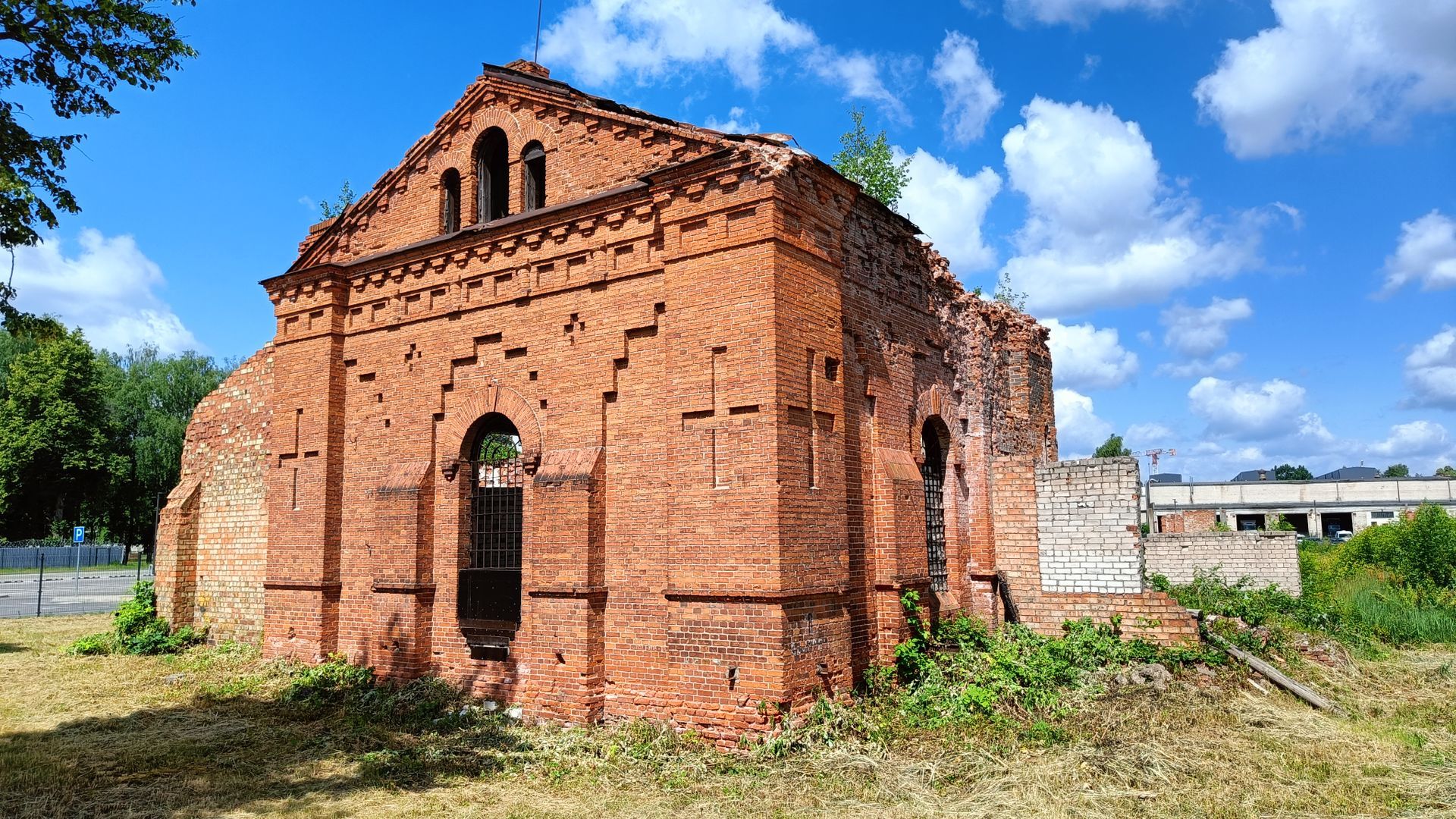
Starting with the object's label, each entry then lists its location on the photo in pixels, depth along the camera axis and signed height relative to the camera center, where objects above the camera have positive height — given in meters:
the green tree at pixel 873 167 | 27.53 +10.51
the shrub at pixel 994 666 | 9.20 -1.84
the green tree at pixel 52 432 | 41.94 +4.18
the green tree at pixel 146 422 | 47.00 +5.17
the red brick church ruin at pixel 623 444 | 8.86 +0.82
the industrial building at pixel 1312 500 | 59.16 -0.01
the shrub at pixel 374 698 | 10.15 -2.23
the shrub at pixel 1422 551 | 19.95 -1.24
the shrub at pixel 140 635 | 14.09 -1.86
